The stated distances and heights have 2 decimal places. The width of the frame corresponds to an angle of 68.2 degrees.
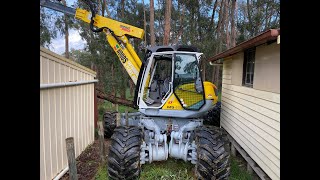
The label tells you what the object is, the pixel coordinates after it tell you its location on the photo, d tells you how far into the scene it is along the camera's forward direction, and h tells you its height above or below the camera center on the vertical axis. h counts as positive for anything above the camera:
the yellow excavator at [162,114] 4.06 -0.70
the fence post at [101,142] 5.37 -1.38
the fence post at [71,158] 3.53 -1.18
